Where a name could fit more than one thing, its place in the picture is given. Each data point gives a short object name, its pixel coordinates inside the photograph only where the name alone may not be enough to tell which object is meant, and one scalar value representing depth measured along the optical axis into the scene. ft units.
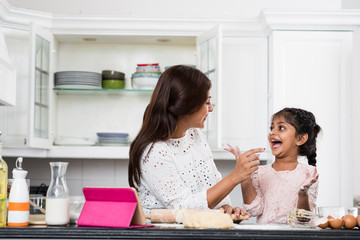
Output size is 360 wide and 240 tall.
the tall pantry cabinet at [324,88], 11.32
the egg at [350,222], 5.21
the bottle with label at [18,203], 5.18
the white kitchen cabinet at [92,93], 11.48
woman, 6.46
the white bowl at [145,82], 11.85
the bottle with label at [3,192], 5.21
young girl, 7.68
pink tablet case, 5.12
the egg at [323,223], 5.27
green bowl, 12.01
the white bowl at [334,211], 5.50
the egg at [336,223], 5.21
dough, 5.08
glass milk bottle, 5.26
